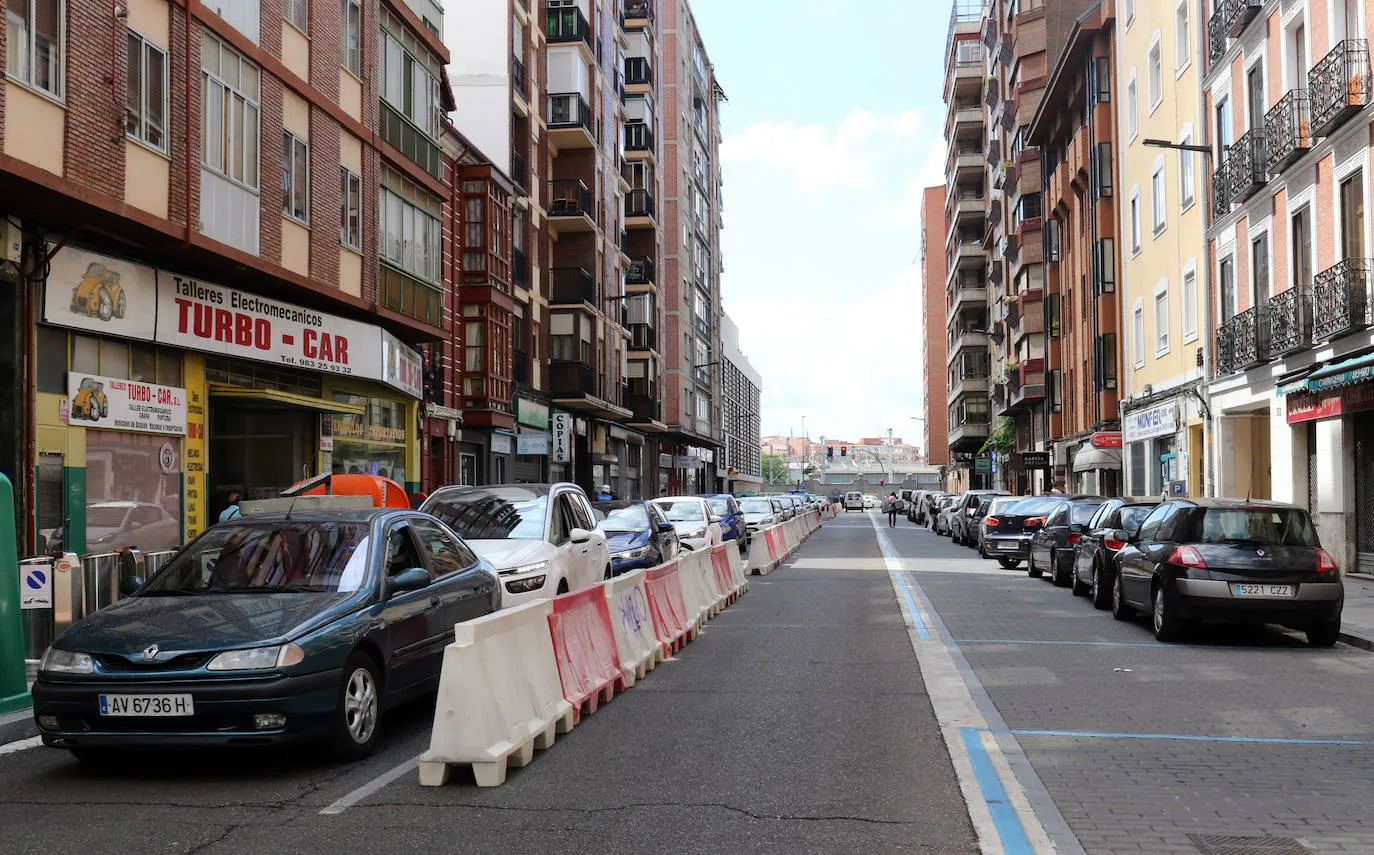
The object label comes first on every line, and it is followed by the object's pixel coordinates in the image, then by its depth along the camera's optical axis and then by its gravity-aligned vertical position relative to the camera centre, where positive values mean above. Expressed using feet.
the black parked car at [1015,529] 87.30 -4.14
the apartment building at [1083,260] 126.11 +22.36
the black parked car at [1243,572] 41.47 -3.36
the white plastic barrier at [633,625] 33.24 -4.15
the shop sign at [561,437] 129.80 +3.52
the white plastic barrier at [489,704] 21.72 -4.00
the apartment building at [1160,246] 96.78 +18.04
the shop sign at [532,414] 121.70 +5.64
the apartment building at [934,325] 346.13 +39.04
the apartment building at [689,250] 216.33 +39.26
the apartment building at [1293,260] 66.08 +12.07
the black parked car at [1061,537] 70.13 -3.81
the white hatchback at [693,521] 84.23 -3.32
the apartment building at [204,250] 47.34 +9.77
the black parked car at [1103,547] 55.31 -3.47
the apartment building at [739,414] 306.35 +14.91
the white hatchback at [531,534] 40.06 -2.04
